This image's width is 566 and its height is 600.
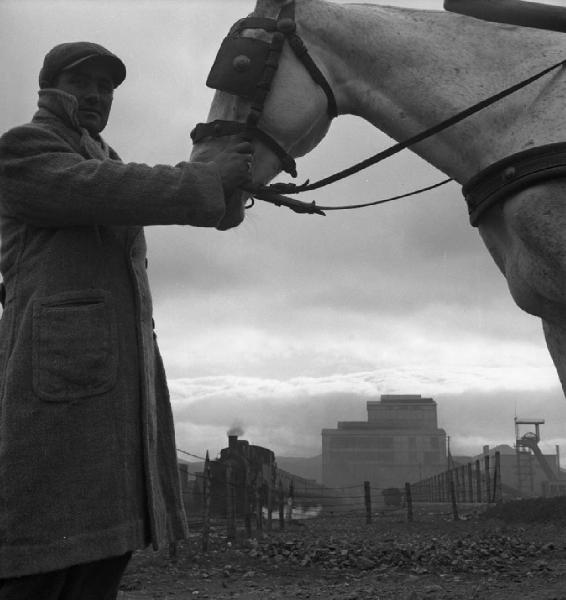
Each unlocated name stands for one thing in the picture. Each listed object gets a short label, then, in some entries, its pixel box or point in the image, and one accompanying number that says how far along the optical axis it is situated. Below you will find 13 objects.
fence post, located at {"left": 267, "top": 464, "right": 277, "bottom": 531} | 16.45
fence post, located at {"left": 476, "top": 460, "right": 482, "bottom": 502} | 23.69
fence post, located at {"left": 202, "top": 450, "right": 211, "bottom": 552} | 9.24
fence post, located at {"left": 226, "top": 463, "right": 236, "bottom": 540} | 10.98
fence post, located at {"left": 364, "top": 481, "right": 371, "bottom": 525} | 18.60
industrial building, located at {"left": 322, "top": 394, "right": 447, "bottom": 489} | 78.62
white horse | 2.19
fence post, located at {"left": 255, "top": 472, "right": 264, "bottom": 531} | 14.62
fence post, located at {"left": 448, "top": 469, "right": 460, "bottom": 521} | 17.68
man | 1.68
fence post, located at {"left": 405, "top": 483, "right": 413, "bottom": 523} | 18.14
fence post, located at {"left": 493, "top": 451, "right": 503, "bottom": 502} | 19.65
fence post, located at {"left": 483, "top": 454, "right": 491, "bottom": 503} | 20.42
